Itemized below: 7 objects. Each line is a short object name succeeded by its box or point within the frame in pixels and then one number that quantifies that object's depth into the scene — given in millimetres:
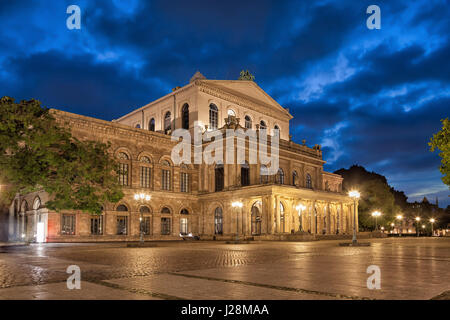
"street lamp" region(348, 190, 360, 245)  33656
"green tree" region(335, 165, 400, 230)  66125
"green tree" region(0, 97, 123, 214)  22281
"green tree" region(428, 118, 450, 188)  21356
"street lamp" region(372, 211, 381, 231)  58634
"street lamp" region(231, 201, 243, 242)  40600
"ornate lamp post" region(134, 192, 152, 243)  32319
